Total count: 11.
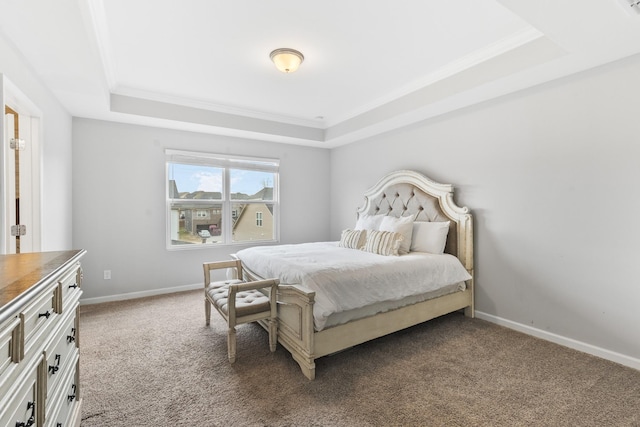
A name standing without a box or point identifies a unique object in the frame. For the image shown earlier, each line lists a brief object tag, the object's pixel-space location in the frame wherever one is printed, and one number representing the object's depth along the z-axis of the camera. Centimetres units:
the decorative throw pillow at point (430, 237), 330
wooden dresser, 82
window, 425
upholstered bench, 228
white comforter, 223
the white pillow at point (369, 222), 398
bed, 220
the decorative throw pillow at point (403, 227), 335
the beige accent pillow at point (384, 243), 317
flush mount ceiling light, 261
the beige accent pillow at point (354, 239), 359
